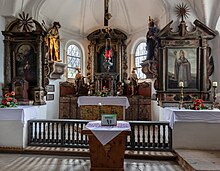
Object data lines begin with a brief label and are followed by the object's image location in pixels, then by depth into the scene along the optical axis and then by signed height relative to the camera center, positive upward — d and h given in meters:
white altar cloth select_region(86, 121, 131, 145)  2.74 -0.78
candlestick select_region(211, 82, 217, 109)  4.09 -0.45
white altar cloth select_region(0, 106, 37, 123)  3.92 -0.68
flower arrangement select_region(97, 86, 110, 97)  5.77 -0.26
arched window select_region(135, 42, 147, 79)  6.64 +1.16
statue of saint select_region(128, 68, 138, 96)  6.34 +0.10
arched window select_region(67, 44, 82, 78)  6.88 +1.08
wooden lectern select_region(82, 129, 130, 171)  2.83 -1.19
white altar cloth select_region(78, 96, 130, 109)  5.47 -0.53
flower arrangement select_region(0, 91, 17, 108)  4.25 -0.43
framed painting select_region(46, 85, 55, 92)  5.70 -0.12
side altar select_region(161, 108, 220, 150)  3.70 -0.97
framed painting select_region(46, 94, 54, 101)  5.67 -0.42
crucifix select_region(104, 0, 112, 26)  4.03 +1.66
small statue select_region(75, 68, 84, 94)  6.47 +0.14
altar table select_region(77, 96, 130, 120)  5.47 -0.69
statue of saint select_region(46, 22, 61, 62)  5.57 +1.43
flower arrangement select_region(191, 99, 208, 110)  3.98 -0.48
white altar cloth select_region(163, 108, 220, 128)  3.69 -0.68
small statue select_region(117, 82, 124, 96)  6.31 -0.12
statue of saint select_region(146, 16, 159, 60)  5.11 +1.34
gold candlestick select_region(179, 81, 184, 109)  4.31 -0.34
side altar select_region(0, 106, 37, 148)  3.92 -0.99
